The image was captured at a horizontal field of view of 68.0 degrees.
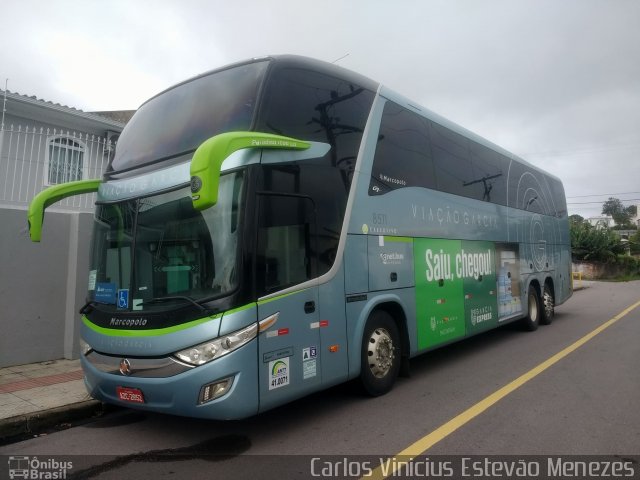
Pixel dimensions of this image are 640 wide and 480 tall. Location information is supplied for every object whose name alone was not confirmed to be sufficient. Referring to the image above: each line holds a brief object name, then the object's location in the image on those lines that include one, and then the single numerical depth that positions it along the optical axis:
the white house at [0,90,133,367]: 7.27
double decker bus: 4.14
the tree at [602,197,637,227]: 99.86
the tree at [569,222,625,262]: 38.22
